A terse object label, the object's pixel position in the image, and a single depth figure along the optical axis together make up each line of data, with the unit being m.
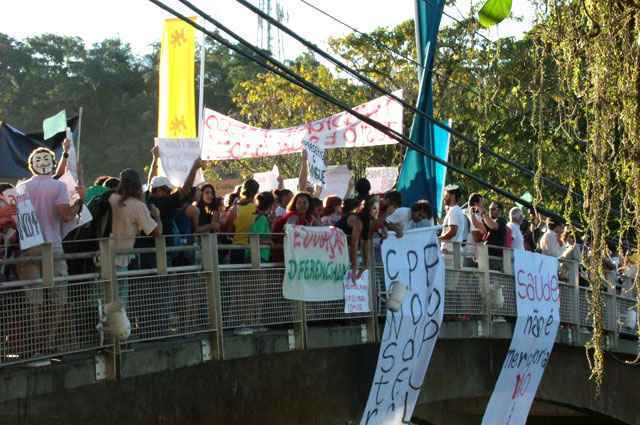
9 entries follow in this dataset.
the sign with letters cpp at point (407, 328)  15.62
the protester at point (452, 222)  17.05
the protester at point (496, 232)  18.66
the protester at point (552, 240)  20.06
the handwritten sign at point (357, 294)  15.26
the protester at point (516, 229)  19.08
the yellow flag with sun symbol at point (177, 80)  20.78
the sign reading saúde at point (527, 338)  18.72
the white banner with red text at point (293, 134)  19.60
